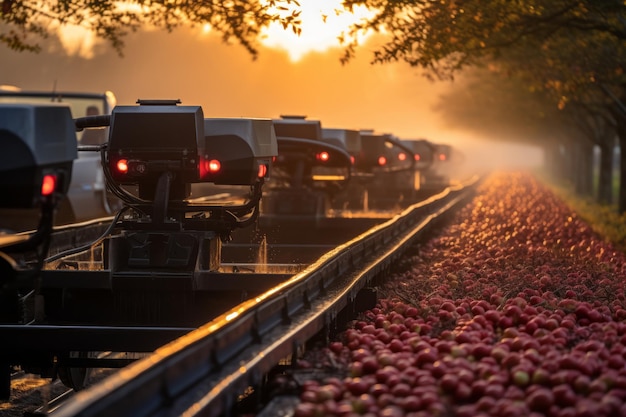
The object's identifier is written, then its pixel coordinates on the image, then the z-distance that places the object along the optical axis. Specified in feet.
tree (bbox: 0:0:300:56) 56.59
